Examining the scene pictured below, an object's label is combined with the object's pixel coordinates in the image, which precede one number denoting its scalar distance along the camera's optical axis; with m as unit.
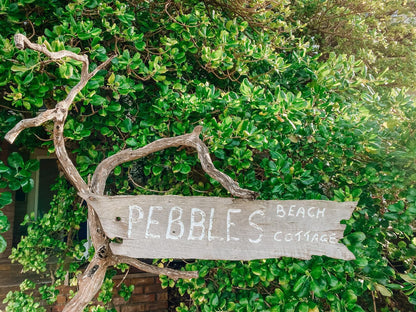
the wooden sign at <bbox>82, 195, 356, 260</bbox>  1.45
